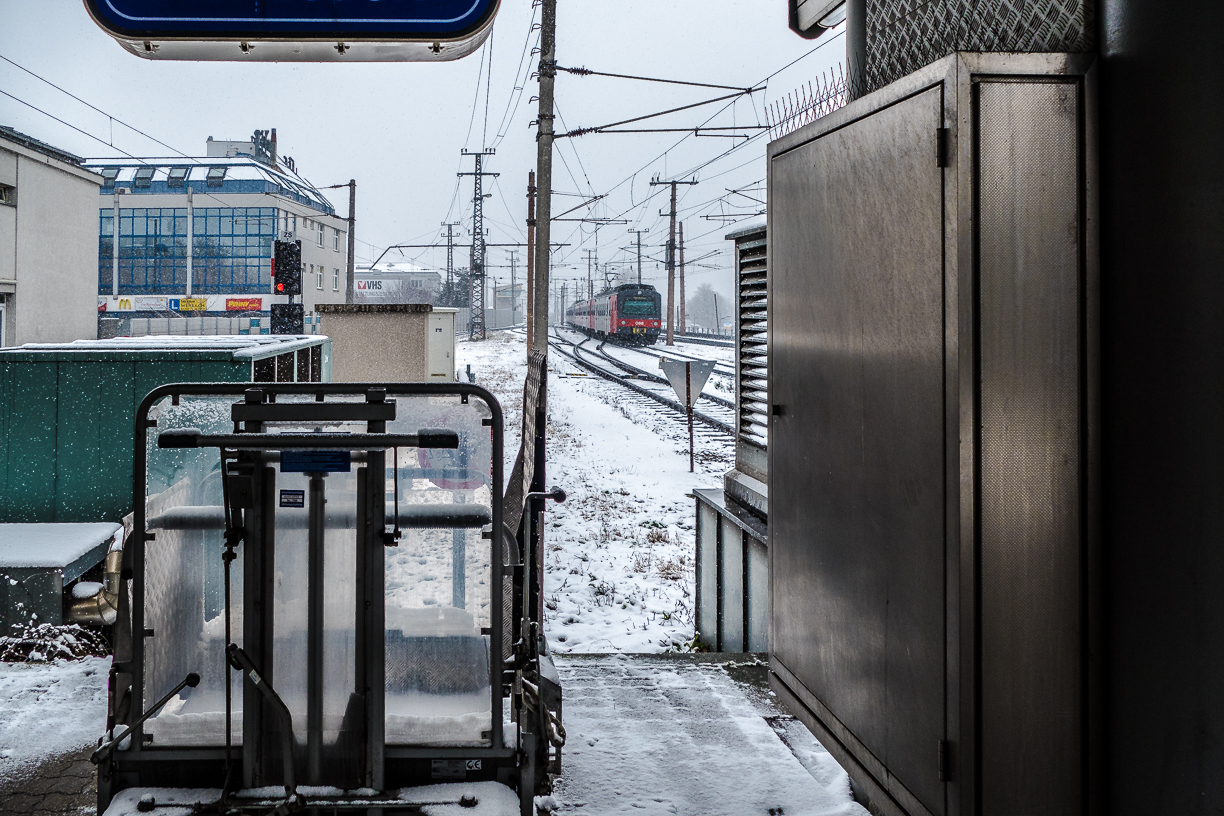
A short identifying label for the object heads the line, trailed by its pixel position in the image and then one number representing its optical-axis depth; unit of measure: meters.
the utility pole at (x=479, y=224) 50.47
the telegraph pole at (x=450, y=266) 65.81
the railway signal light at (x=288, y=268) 17.17
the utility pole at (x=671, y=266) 42.03
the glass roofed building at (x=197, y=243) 53.38
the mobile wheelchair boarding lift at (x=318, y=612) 2.90
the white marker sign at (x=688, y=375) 13.05
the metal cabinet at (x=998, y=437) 2.64
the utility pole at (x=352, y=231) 30.08
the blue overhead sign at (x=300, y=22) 2.96
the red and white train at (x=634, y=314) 42.72
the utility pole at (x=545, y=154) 13.74
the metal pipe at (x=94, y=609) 6.19
